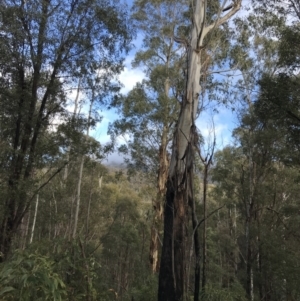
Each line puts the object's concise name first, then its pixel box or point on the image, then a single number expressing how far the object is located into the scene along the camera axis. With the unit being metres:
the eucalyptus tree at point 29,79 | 6.52
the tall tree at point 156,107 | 12.84
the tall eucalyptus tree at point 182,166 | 4.25
